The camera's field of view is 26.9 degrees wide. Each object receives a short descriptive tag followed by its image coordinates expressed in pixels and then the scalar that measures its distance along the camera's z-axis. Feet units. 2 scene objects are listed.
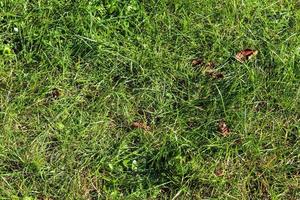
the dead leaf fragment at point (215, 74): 12.75
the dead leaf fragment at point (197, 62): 13.06
